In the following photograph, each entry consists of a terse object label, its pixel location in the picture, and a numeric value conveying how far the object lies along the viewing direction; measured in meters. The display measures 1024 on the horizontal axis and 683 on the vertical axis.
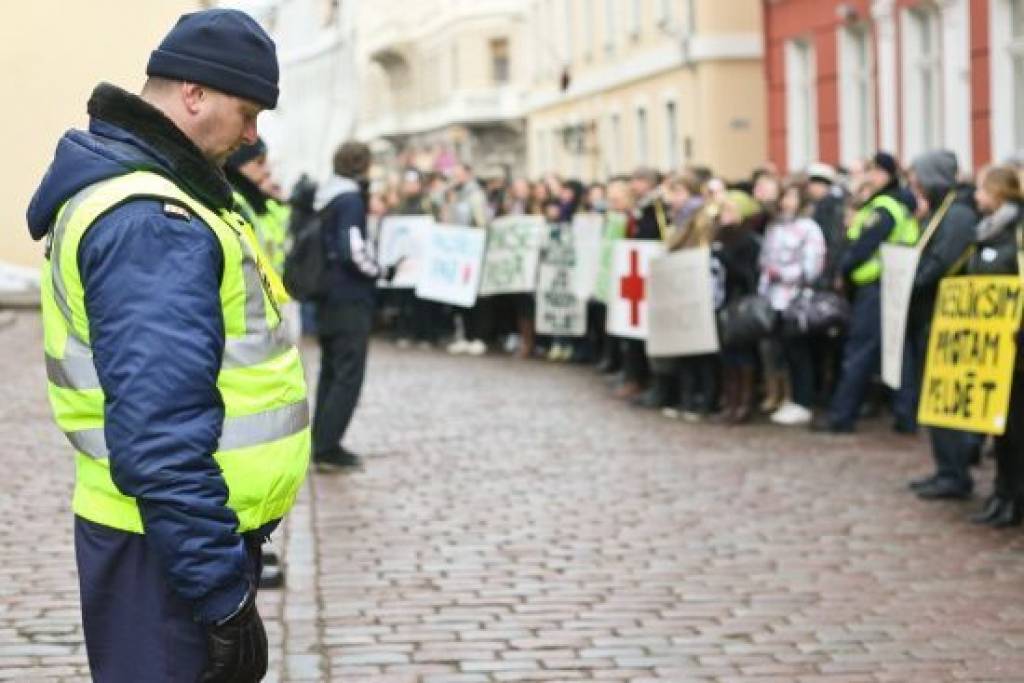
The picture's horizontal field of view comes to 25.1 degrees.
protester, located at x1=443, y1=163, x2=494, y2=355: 24.44
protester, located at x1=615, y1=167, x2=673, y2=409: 18.12
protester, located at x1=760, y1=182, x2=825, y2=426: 15.78
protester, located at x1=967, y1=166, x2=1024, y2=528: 10.75
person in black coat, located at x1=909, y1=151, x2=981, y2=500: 11.71
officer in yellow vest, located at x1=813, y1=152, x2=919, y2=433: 14.66
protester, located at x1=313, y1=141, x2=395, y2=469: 12.59
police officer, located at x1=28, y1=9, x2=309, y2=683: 3.75
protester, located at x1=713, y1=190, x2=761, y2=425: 16.09
